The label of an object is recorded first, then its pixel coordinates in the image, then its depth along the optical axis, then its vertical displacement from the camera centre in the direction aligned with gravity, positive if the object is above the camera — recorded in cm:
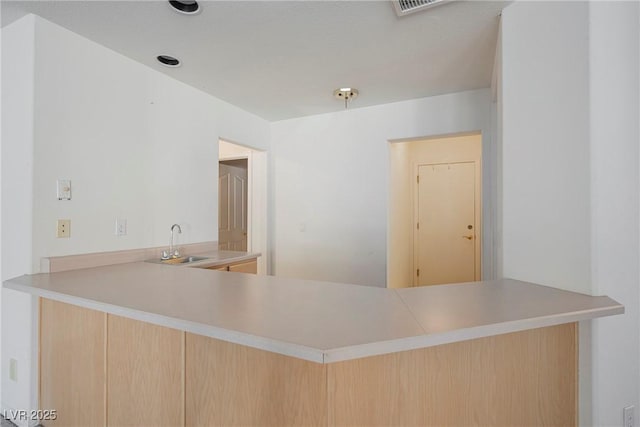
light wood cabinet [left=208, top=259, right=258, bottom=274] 256 -44
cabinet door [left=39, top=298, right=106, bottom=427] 144 -73
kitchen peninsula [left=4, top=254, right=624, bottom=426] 91 -48
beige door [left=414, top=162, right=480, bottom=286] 448 -13
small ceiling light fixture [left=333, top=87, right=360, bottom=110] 290 +116
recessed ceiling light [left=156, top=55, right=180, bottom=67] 229 +115
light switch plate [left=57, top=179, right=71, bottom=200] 189 +16
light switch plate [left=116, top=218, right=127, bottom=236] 223 -9
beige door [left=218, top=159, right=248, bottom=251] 445 +16
